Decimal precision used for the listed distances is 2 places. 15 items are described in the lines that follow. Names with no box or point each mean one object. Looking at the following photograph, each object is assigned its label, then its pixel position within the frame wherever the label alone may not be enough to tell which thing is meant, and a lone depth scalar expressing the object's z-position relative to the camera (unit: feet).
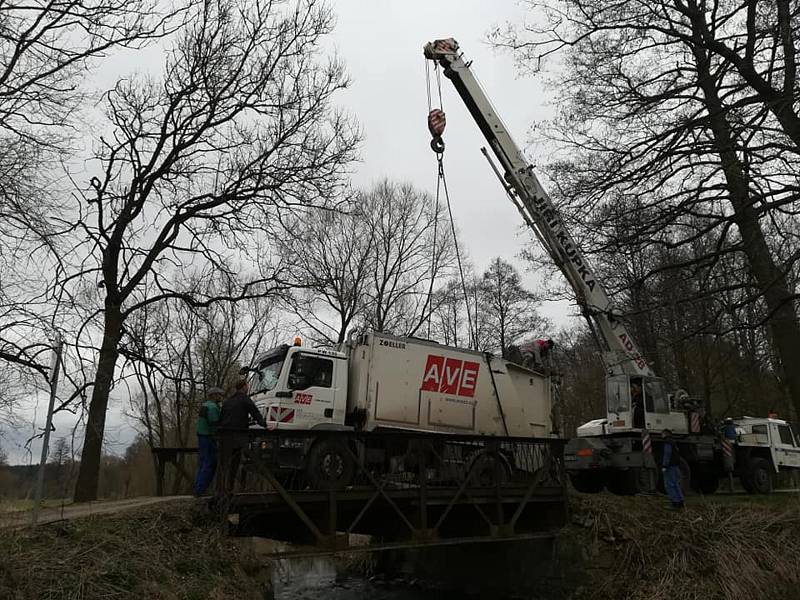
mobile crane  50.67
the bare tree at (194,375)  107.65
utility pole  22.38
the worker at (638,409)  51.84
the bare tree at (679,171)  39.73
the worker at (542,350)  50.40
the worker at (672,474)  42.37
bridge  30.58
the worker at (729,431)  57.16
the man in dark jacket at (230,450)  28.66
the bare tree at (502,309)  124.47
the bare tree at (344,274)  103.56
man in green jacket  33.53
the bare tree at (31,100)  31.60
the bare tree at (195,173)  54.08
